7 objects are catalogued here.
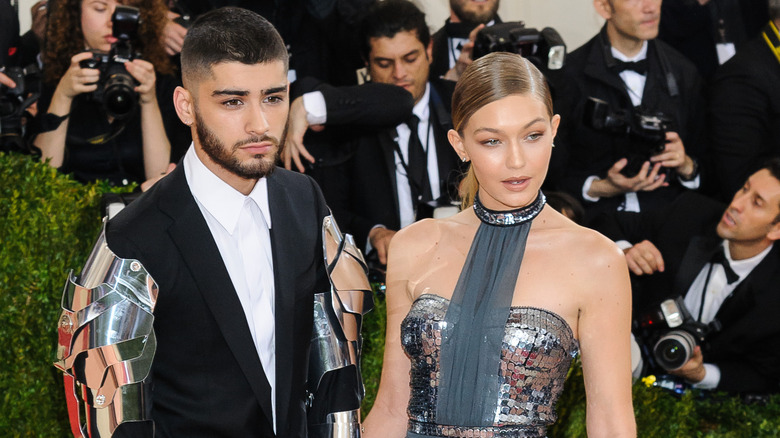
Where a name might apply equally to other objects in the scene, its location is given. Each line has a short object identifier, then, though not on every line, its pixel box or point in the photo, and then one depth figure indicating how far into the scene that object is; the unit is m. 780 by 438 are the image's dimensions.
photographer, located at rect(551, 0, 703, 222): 4.82
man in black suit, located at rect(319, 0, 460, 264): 4.64
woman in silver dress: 2.32
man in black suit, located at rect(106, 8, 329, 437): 2.41
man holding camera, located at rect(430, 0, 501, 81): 5.24
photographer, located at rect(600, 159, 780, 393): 4.62
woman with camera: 4.30
